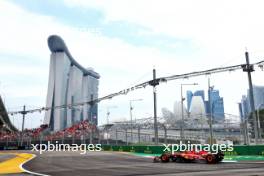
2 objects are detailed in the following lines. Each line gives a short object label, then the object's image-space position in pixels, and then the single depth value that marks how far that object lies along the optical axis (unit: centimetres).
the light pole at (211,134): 3904
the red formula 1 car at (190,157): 2336
